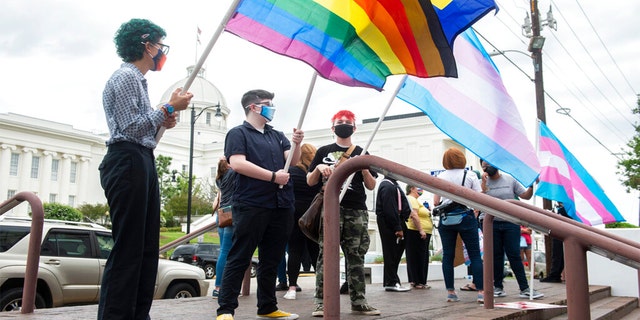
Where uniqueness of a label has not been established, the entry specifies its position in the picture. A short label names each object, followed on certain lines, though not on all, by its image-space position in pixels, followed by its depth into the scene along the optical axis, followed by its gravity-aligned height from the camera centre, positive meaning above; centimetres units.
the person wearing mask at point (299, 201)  669 +41
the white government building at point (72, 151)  6925 +1105
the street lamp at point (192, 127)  2751 +528
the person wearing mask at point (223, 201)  639 +40
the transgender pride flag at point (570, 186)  757 +70
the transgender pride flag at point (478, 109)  548 +128
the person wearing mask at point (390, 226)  758 +13
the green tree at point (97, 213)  5725 +205
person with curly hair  327 +28
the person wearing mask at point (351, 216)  493 +18
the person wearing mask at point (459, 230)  639 +7
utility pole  1523 +459
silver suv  718 -49
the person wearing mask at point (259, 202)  434 +26
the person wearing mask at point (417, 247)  834 -17
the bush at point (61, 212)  4582 +171
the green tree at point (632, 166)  3006 +395
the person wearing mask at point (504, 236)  701 +1
